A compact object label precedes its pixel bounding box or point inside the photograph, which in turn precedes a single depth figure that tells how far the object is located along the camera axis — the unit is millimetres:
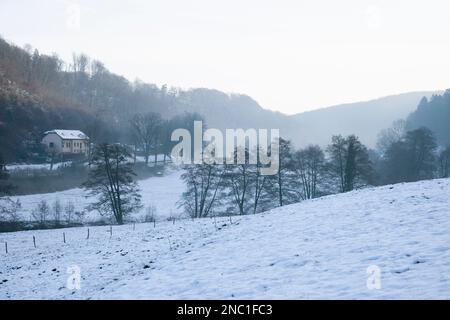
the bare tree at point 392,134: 117812
